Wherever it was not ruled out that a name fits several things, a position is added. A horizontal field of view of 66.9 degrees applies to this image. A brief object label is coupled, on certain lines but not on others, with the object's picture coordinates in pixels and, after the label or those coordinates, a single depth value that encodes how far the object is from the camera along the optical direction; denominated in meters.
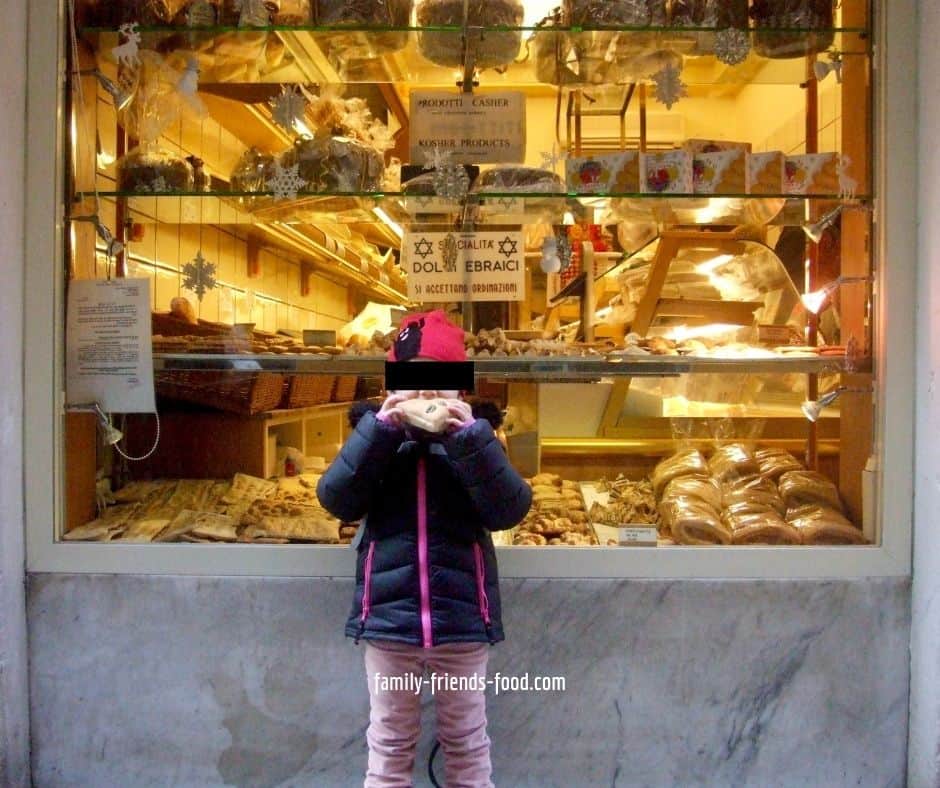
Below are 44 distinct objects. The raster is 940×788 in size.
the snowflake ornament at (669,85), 2.14
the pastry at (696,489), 2.10
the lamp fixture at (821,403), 2.01
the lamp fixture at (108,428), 1.98
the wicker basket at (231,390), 2.13
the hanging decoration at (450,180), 2.06
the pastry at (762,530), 1.93
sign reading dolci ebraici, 2.12
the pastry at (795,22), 2.04
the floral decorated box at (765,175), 2.04
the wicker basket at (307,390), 2.19
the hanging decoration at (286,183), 2.06
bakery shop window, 2.01
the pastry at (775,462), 2.26
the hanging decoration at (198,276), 2.22
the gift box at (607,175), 2.06
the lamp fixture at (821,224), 2.00
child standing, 1.43
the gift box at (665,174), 2.05
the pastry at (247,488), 2.25
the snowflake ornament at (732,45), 2.06
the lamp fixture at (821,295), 2.00
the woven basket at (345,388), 2.09
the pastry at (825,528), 1.91
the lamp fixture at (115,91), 2.02
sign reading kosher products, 2.12
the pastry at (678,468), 2.28
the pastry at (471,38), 2.07
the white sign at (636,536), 1.91
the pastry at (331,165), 2.08
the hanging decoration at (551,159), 2.09
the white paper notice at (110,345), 1.95
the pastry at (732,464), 2.29
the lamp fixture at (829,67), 2.04
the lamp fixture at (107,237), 2.00
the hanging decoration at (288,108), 2.16
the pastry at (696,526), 1.95
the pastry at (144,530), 1.97
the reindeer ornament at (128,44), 2.01
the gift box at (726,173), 2.05
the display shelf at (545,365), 1.99
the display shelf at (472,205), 2.07
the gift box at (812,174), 1.99
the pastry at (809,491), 2.10
